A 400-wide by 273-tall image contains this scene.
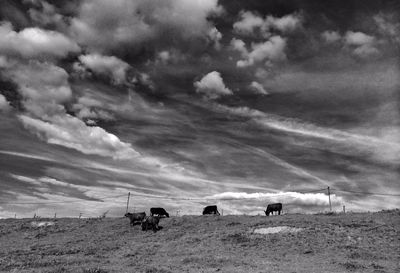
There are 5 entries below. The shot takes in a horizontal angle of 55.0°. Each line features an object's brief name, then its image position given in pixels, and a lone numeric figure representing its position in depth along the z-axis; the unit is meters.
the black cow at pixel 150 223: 46.03
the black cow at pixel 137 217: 50.05
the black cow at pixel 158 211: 59.34
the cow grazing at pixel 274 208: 55.66
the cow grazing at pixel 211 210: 59.91
